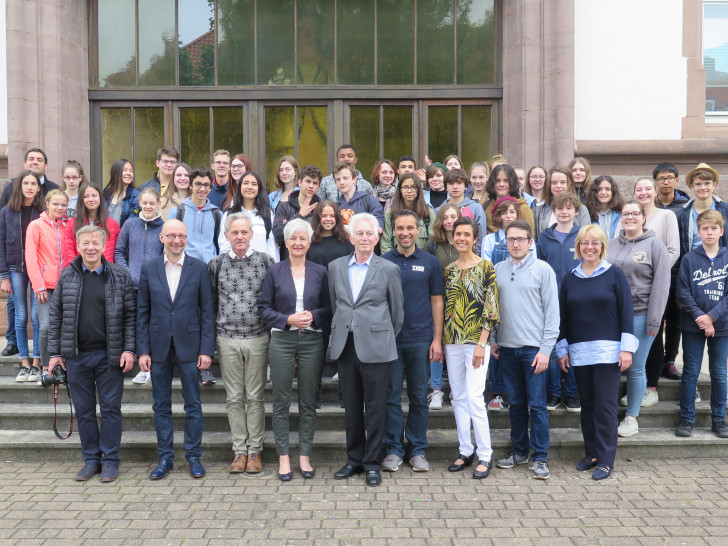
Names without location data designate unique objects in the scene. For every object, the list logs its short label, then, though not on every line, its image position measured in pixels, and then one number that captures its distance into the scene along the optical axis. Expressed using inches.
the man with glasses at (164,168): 284.2
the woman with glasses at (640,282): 231.3
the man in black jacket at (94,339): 211.8
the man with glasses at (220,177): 287.5
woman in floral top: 213.6
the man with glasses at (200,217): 257.3
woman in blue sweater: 214.1
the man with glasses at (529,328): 213.8
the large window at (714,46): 359.9
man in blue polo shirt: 218.4
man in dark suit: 213.8
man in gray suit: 208.5
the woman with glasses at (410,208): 249.4
